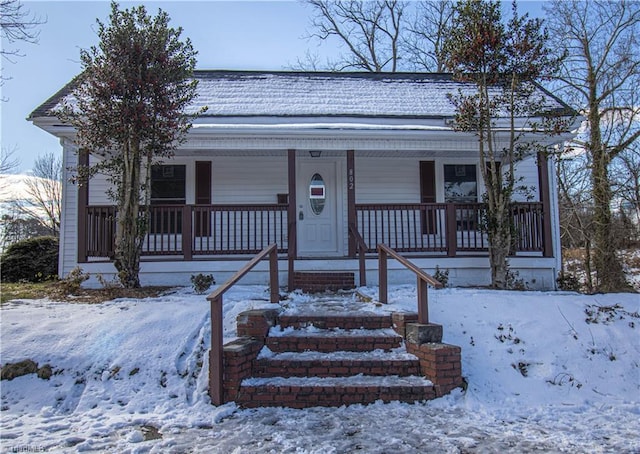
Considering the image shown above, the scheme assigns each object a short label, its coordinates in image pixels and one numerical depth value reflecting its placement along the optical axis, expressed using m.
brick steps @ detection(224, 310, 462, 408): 4.21
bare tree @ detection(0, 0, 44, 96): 9.81
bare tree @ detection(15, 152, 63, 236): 29.00
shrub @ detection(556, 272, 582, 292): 8.59
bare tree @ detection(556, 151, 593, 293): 15.34
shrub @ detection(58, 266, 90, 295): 7.34
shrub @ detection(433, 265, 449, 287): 8.00
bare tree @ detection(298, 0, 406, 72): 23.69
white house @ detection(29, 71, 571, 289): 8.48
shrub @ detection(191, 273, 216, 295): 7.52
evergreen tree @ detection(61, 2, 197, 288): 7.22
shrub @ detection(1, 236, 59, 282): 10.61
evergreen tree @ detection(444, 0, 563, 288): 7.57
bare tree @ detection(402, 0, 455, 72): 23.05
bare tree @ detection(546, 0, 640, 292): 13.72
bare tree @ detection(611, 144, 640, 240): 13.52
